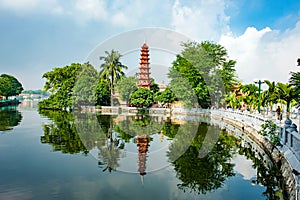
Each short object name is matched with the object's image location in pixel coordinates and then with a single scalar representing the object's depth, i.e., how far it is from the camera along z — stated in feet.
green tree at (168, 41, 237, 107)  94.53
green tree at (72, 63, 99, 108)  117.50
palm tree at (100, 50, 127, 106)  128.16
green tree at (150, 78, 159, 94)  141.02
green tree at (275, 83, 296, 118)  61.50
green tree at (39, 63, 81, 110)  126.64
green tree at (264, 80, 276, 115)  66.49
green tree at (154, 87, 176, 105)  110.83
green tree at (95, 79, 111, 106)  120.47
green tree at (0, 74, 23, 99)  195.42
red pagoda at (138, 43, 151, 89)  139.13
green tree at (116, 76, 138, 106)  129.90
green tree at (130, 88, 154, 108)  115.55
